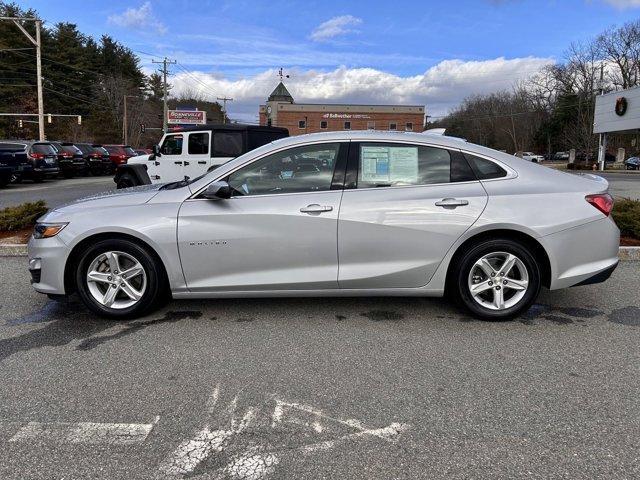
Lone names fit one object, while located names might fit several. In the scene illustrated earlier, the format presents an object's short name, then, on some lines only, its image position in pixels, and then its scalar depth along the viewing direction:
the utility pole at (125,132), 63.35
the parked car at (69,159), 24.35
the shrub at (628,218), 7.52
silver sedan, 4.36
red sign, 49.06
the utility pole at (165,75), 55.59
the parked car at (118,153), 29.62
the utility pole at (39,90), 33.53
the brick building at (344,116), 91.31
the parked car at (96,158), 27.40
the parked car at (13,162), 18.52
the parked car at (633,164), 44.34
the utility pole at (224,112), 96.81
